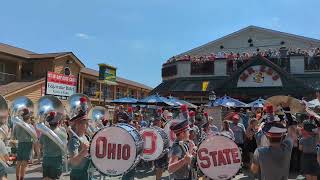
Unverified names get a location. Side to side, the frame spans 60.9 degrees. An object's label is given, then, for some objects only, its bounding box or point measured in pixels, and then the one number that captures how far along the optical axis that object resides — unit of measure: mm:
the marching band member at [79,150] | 3708
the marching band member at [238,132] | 7311
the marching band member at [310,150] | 5574
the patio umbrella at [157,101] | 13390
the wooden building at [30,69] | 18372
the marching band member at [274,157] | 2973
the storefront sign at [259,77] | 16178
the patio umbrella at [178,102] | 14158
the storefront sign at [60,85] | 16808
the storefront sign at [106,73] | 23519
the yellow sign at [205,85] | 17962
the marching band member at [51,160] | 4608
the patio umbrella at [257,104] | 12385
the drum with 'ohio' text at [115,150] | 4004
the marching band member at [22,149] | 6146
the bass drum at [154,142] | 6161
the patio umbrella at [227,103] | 12389
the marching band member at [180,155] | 3364
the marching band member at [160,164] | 6228
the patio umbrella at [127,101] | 14536
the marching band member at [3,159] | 3650
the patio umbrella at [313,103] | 9028
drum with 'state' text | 3868
